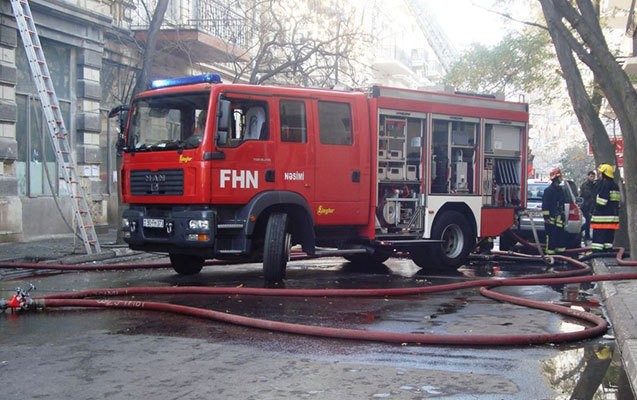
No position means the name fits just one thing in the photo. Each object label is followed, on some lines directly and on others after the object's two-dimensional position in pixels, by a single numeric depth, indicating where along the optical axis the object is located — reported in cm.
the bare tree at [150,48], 1429
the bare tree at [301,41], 1694
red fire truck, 944
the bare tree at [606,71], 1084
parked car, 1427
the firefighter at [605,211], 1291
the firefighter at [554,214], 1430
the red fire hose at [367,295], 594
